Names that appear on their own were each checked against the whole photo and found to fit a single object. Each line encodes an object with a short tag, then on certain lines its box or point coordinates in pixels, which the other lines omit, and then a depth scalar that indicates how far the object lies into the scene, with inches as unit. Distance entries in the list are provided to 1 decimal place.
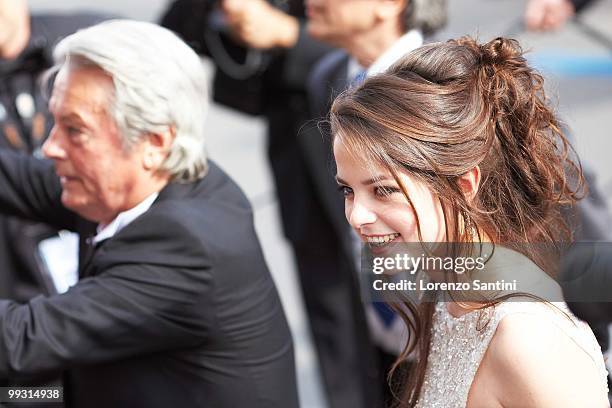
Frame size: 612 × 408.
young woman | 136.9
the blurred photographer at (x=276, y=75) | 299.6
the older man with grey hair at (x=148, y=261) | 176.2
